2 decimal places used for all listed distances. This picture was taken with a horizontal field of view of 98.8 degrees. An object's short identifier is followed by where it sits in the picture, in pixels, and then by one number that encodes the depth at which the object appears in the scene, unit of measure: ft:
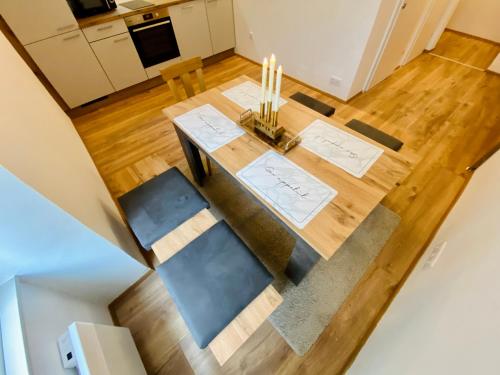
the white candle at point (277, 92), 2.75
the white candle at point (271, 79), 2.76
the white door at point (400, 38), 7.39
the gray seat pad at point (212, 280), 2.82
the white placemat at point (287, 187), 2.81
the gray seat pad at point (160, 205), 3.79
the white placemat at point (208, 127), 3.74
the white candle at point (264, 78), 2.93
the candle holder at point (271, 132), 3.48
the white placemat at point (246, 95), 4.42
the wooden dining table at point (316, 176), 2.64
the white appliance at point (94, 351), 2.19
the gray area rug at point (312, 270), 4.05
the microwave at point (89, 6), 7.02
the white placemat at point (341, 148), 3.31
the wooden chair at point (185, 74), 4.85
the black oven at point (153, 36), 8.00
